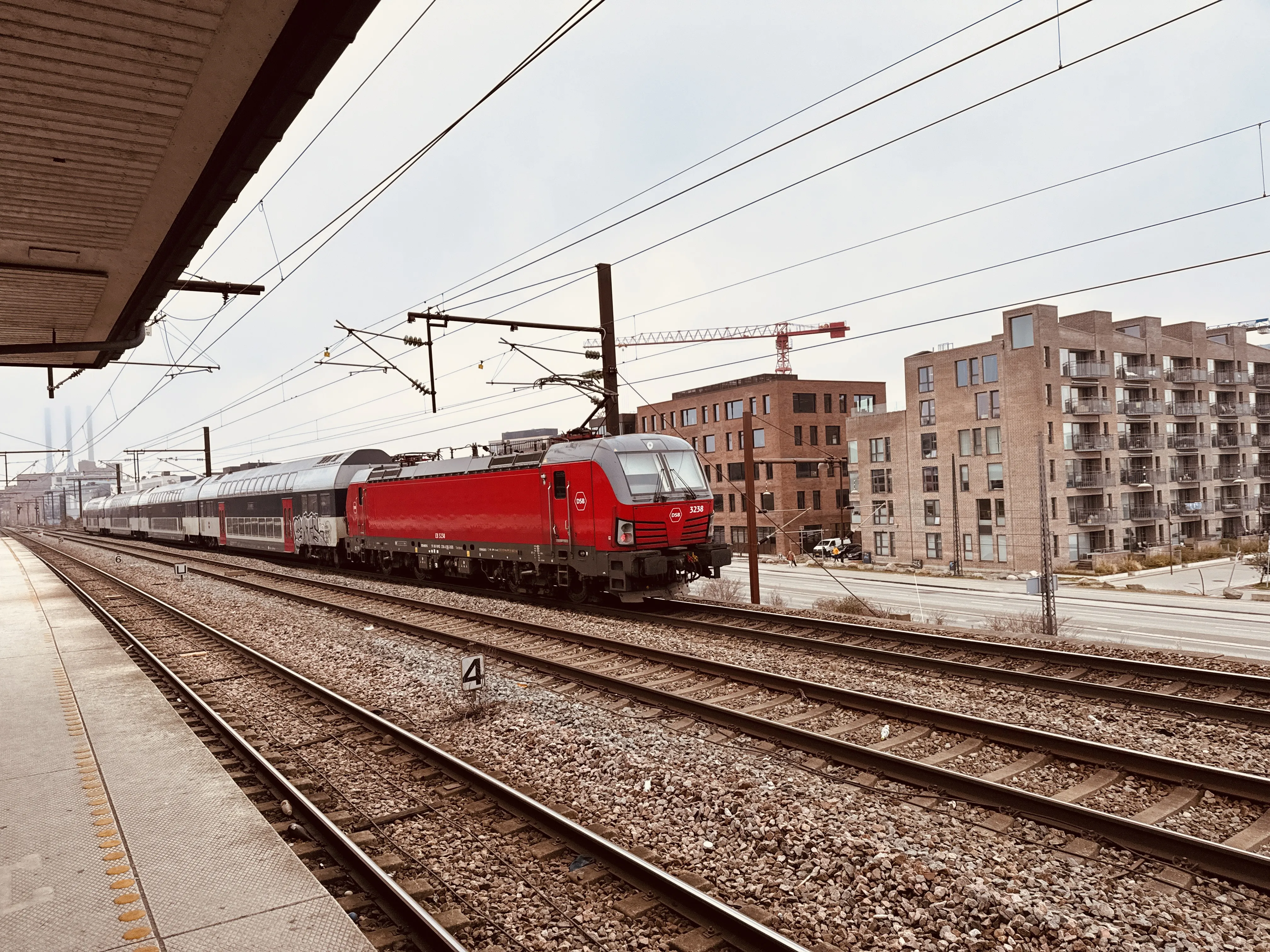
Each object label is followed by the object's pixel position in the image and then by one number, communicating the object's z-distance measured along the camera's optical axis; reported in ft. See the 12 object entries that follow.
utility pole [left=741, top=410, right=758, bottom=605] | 63.41
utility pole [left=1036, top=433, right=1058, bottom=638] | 61.72
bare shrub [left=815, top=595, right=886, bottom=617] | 64.38
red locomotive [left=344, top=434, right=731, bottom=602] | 51.13
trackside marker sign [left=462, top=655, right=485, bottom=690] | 30.91
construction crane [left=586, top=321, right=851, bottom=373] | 364.38
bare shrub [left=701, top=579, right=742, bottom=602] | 81.10
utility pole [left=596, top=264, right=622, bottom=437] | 61.46
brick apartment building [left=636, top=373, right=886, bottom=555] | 210.79
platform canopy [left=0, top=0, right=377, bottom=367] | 17.17
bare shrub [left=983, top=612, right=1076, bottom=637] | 77.61
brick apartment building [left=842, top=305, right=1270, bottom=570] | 158.61
